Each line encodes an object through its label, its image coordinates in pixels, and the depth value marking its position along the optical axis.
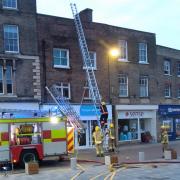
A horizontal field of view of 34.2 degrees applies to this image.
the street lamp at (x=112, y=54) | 22.80
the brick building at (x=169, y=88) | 26.17
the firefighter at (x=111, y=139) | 17.57
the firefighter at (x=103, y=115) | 18.15
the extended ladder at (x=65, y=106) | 18.08
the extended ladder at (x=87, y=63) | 20.58
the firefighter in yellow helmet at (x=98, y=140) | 16.59
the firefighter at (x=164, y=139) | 16.18
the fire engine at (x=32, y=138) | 13.52
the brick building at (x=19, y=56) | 18.72
